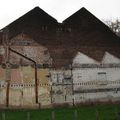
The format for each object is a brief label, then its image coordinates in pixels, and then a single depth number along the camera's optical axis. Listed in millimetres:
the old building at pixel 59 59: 26859
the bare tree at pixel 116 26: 52531
